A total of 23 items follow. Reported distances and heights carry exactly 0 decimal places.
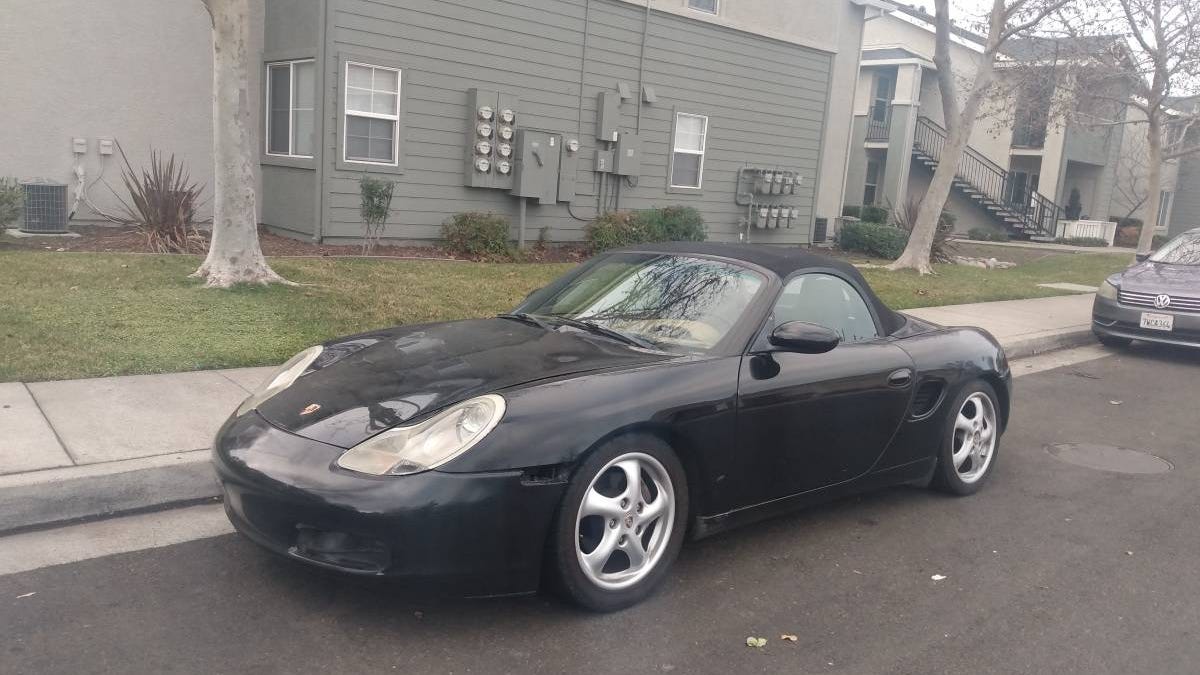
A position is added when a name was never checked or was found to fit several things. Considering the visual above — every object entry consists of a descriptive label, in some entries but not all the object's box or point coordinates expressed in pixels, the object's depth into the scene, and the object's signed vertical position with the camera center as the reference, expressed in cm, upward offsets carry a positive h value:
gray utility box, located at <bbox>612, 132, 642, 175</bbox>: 1622 +30
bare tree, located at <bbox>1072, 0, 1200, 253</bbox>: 1778 +274
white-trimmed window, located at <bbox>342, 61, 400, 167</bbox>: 1315 +52
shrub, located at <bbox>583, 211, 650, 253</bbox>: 1509 -88
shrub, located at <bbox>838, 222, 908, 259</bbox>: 2022 -92
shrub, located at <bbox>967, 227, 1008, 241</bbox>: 2967 -97
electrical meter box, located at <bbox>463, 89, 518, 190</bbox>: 1412 +35
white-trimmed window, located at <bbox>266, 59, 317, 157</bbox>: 1336 +55
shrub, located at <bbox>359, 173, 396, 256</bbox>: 1247 -59
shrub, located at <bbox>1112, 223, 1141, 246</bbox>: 3344 -76
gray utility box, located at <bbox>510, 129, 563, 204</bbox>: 1463 +5
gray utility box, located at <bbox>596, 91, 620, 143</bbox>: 1577 +90
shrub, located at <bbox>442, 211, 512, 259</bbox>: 1370 -103
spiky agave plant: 1130 -86
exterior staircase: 3069 +35
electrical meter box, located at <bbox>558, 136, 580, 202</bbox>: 1516 +3
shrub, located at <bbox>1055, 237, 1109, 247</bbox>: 3098 -97
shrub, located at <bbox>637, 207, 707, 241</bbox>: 1548 -73
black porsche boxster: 341 -100
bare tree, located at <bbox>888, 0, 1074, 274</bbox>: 1577 +169
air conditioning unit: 1159 -93
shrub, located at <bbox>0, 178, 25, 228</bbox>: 1077 -84
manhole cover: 631 -160
